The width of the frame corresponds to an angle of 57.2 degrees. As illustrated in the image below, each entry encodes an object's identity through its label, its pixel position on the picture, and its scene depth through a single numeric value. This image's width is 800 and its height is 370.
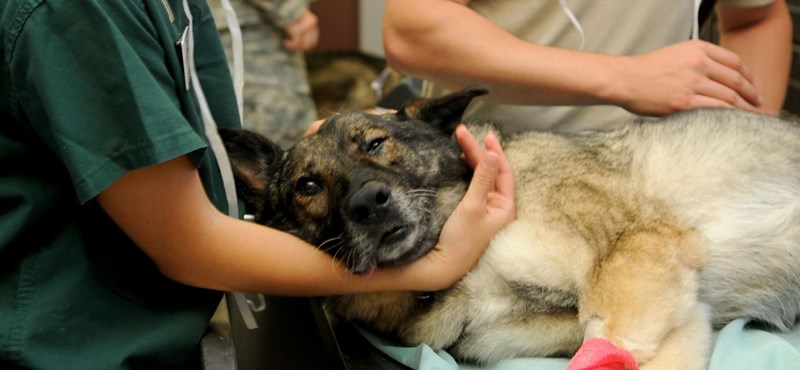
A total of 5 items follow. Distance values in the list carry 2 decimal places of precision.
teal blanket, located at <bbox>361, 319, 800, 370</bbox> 1.32
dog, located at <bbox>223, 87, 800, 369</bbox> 1.43
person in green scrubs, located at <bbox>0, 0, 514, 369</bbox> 1.09
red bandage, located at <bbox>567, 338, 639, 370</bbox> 1.20
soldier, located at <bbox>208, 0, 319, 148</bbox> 3.27
